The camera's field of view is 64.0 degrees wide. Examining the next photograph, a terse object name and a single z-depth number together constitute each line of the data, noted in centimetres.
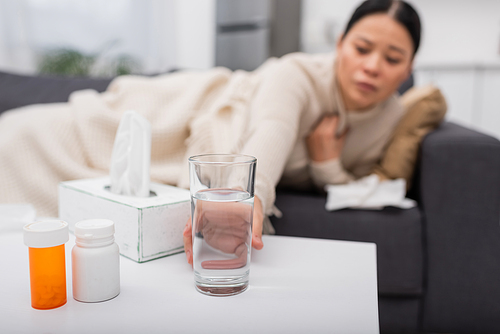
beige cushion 113
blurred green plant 230
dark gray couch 97
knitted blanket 99
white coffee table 39
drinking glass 44
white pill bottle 41
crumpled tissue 103
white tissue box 54
